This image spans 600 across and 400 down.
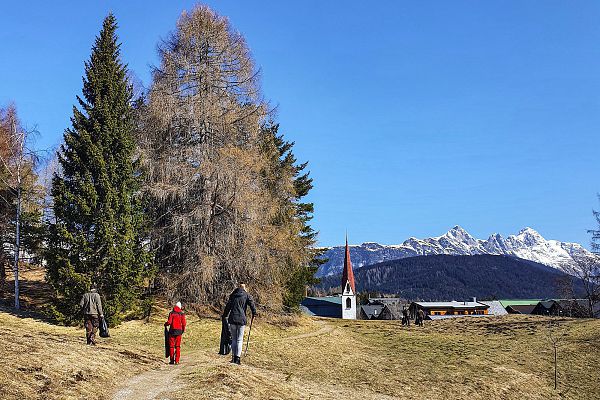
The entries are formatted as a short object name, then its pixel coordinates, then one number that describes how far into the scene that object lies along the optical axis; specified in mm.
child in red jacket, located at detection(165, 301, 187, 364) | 15062
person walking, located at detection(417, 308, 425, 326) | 44384
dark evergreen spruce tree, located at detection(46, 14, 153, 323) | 21844
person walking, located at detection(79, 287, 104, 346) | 16391
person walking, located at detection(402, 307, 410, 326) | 45125
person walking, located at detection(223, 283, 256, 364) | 14453
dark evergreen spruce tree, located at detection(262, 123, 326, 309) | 32281
